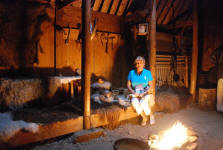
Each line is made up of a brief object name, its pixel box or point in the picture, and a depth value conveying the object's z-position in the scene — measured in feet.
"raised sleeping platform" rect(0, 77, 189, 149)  13.71
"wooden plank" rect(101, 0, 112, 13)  24.83
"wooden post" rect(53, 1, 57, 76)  21.97
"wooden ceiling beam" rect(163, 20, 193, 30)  27.70
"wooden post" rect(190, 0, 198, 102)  26.96
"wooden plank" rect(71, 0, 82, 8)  23.06
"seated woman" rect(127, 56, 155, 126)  18.45
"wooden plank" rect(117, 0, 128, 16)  25.94
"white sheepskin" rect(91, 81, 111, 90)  22.17
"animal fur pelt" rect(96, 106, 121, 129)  17.53
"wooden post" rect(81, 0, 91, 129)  15.58
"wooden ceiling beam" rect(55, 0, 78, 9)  19.96
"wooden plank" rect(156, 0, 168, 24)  28.37
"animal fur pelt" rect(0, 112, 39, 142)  12.31
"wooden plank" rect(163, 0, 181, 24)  29.43
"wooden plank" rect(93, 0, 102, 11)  24.17
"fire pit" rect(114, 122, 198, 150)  13.58
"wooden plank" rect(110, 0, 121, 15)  25.39
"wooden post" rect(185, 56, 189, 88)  31.21
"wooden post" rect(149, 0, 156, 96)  20.76
